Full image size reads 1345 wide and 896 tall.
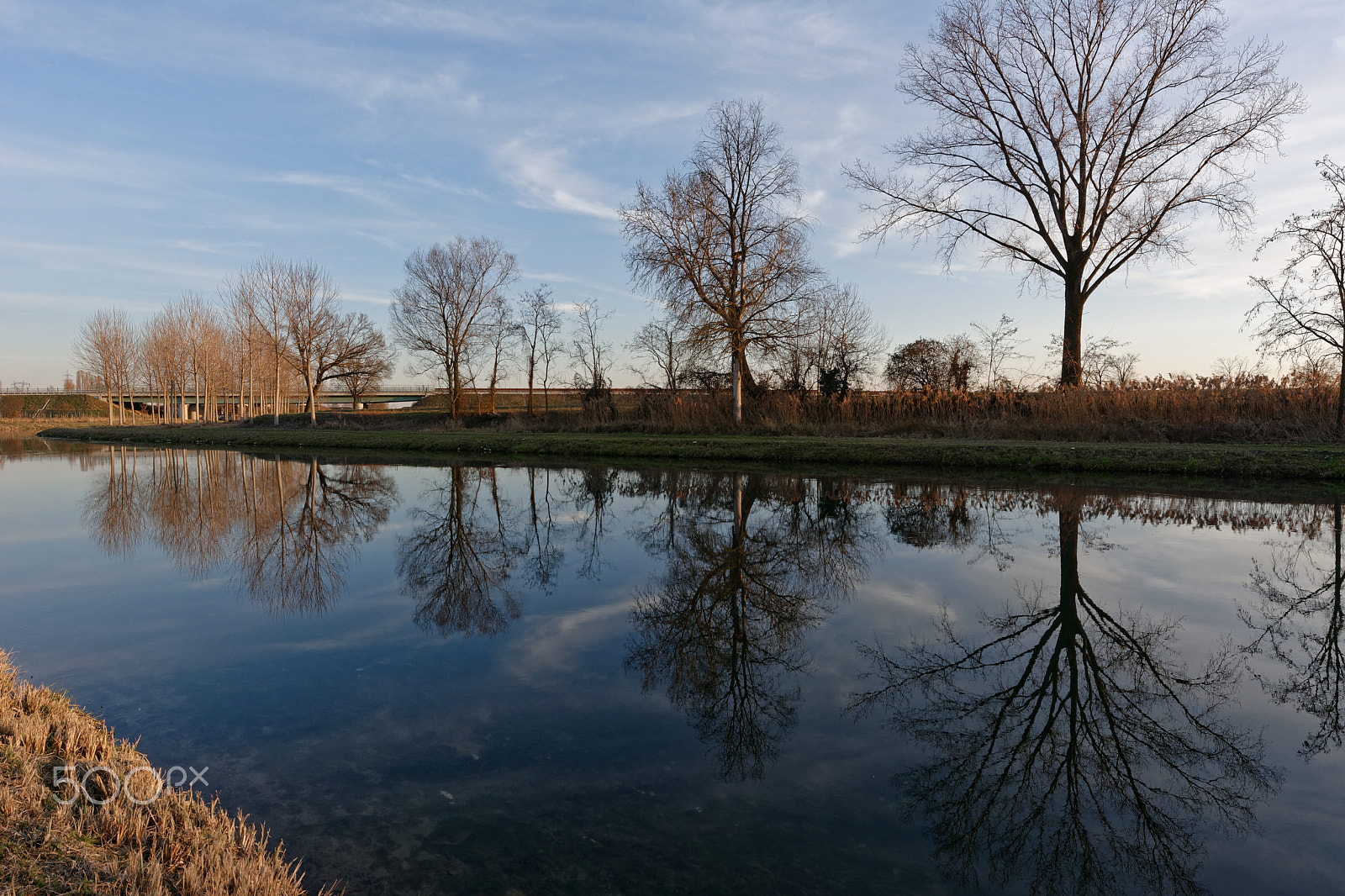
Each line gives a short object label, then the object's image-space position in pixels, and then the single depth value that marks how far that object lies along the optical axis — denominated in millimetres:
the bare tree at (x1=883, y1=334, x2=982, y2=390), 27734
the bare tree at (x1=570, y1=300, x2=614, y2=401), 32094
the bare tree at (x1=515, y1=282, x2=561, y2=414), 40812
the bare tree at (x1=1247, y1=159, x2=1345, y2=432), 18688
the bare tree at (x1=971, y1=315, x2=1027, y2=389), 26947
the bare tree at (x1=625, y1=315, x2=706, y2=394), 29188
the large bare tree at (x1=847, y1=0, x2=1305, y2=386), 23172
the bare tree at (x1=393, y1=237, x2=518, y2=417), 42125
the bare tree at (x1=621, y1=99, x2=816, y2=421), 27172
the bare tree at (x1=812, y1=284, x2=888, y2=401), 27453
